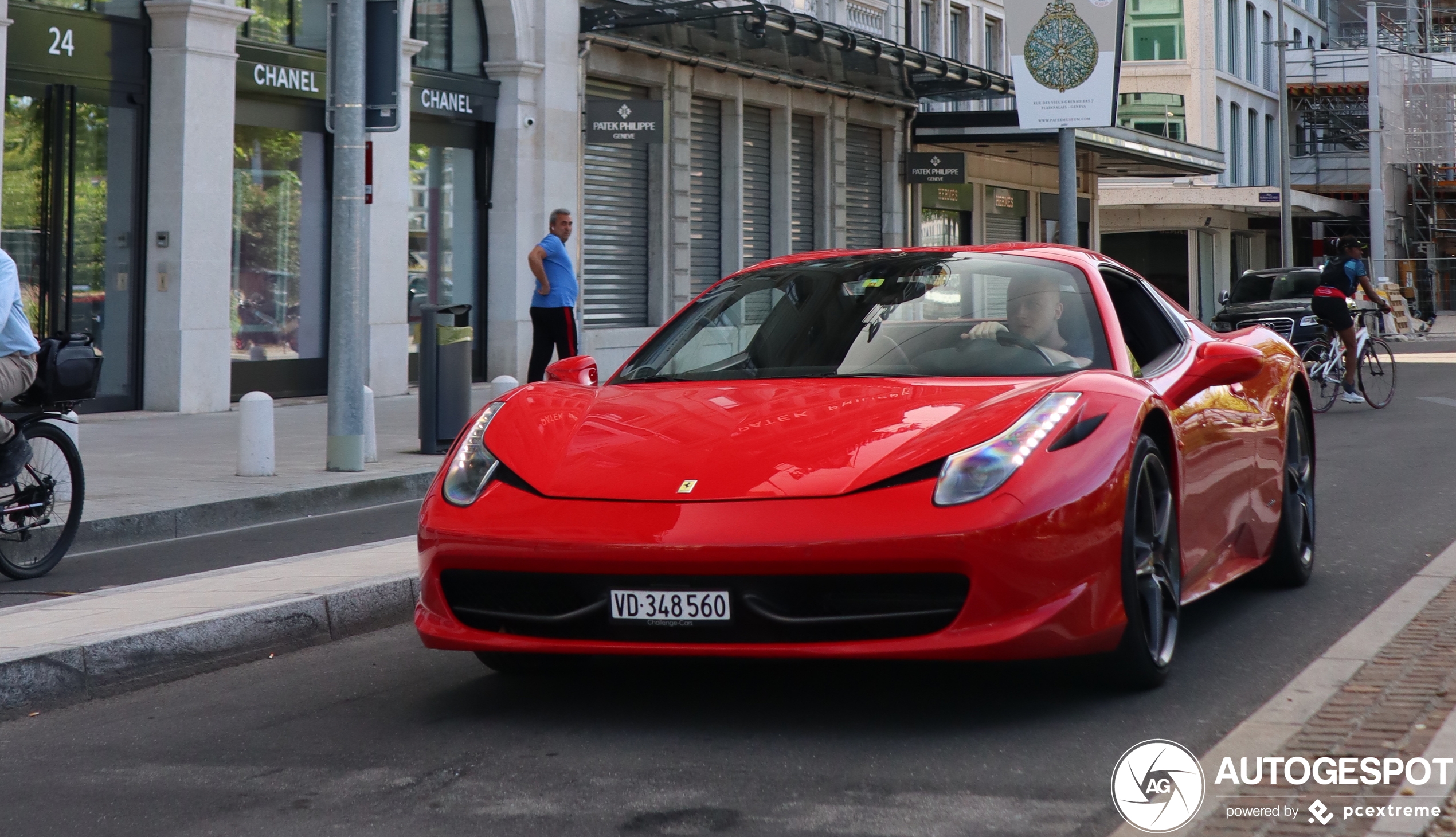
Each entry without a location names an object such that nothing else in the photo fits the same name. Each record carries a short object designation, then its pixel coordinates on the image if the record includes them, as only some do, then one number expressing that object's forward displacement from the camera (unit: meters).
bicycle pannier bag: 7.66
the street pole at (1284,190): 44.04
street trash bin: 12.98
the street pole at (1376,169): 54.31
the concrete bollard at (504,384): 13.31
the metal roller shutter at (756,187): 27.83
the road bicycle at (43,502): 7.68
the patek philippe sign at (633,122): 22.56
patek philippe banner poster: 15.57
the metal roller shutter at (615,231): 24.09
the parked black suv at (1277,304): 19.62
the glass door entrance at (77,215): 15.79
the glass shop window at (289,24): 18.28
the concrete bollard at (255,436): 11.36
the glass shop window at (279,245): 18.27
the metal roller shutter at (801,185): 29.12
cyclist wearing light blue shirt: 7.42
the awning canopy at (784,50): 23.06
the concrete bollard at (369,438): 12.34
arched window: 21.33
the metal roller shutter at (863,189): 30.94
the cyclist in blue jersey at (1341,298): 17.45
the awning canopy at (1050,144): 31.91
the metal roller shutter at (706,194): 26.53
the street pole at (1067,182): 16.33
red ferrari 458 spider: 4.37
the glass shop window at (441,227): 21.00
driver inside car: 5.38
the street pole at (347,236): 11.57
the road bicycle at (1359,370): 17.64
